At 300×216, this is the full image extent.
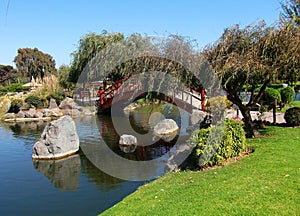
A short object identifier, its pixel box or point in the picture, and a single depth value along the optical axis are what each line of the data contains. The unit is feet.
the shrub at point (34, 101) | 84.89
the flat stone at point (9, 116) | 71.31
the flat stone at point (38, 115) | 72.23
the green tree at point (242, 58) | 26.89
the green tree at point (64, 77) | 96.74
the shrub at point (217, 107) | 37.09
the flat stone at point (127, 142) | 41.86
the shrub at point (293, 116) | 35.04
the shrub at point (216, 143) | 22.48
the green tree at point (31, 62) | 212.02
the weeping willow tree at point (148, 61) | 33.94
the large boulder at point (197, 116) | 44.27
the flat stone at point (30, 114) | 72.08
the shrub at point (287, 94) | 55.83
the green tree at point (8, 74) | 183.57
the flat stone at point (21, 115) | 71.78
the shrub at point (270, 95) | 48.42
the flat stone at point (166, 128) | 50.24
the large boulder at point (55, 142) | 36.22
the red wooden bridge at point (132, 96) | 45.00
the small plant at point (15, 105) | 81.20
